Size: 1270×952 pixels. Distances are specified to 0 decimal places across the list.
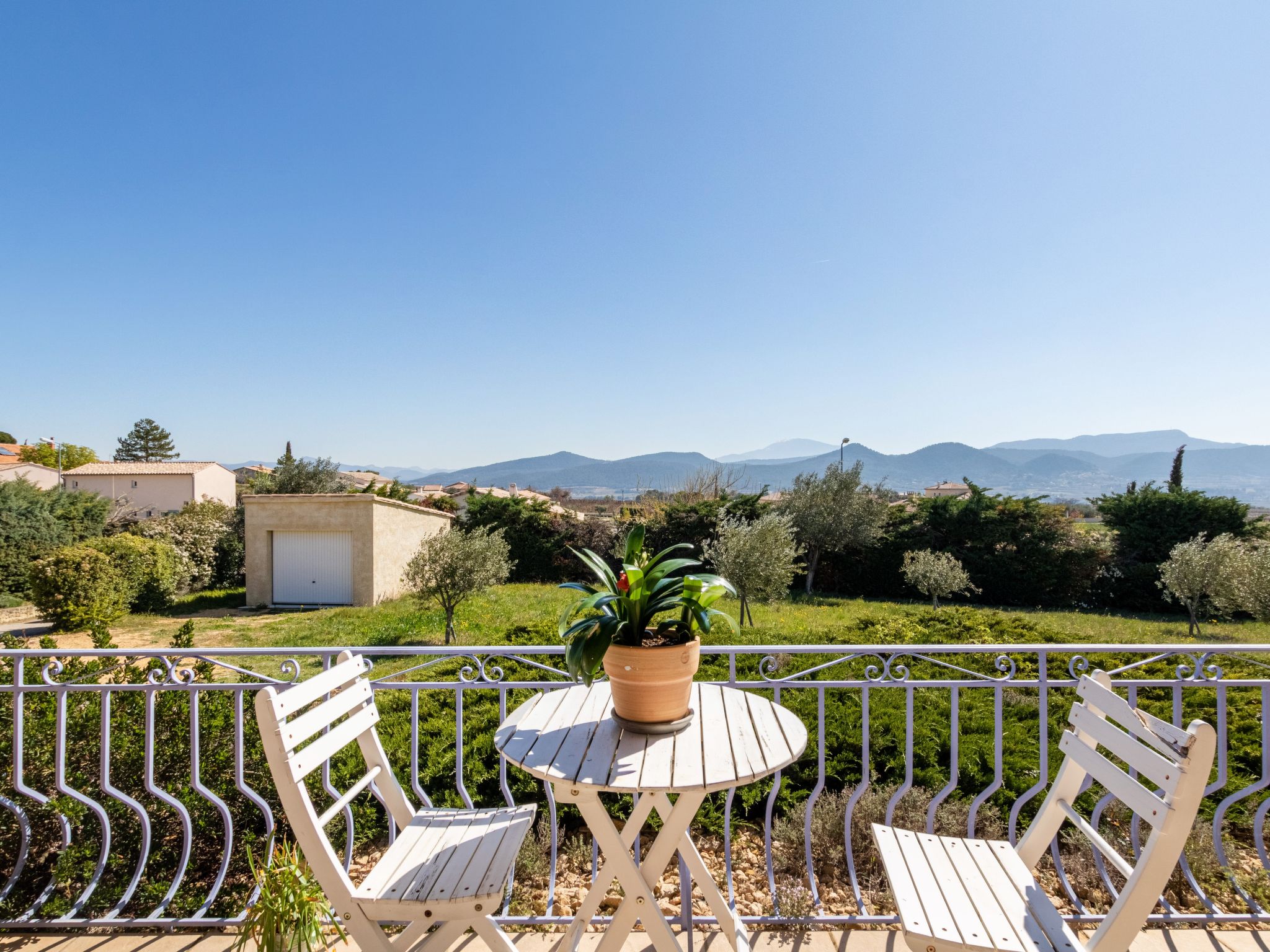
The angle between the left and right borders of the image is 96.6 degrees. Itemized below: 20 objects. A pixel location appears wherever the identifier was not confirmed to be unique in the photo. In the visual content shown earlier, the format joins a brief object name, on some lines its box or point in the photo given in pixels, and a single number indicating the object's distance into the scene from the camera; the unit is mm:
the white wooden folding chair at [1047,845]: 1094
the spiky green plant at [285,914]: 1531
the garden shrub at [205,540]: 16250
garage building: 14398
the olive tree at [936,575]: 14383
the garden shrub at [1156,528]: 15641
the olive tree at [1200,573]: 12242
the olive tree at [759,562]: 12016
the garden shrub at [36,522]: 15539
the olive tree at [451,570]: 11125
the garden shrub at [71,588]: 11742
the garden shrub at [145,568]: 13320
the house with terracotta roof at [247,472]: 25916
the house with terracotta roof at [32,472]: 29516
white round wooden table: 1263
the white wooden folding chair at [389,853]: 1300
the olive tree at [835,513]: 17109
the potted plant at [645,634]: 1408
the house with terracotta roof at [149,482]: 33562
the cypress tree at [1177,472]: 21766
